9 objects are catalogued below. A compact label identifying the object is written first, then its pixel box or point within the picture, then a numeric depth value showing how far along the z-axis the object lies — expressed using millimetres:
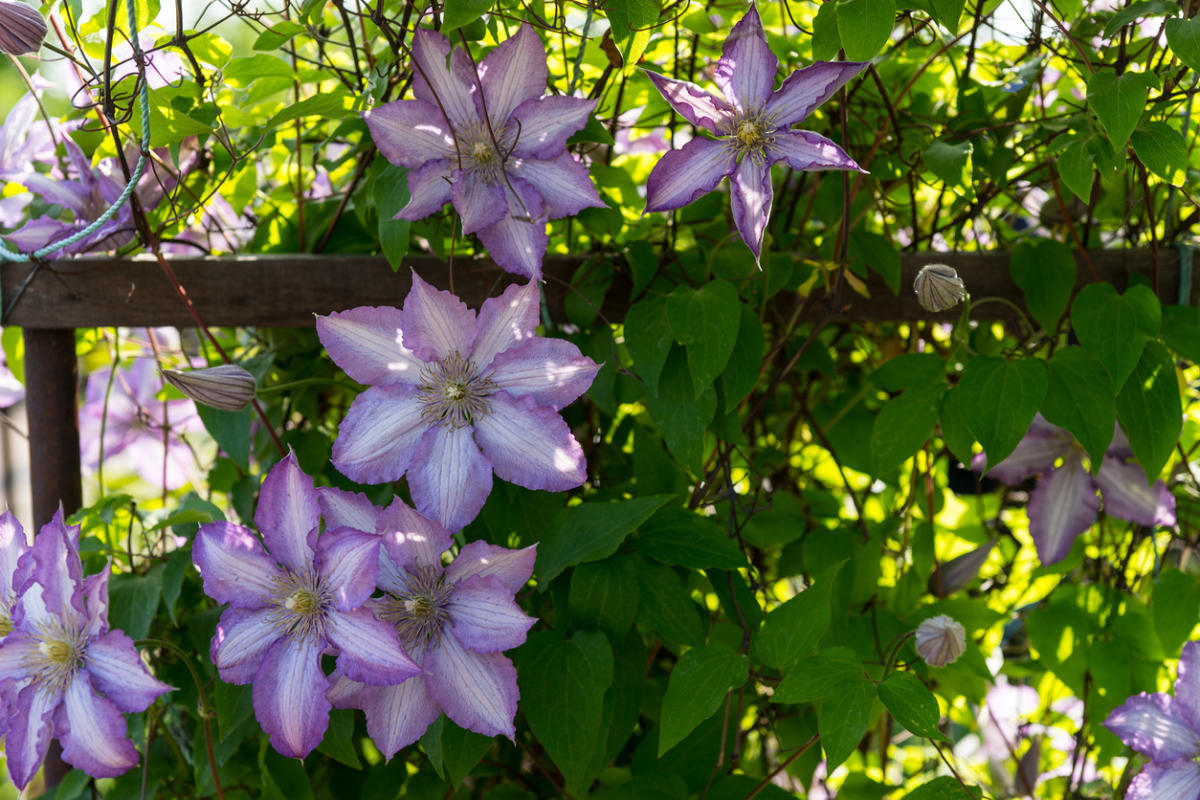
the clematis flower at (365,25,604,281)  747
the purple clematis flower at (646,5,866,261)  694
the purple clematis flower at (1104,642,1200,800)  832
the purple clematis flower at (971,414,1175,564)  951
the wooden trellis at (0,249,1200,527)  883
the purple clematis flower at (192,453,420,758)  662
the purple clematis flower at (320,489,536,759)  697
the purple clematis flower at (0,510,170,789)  701
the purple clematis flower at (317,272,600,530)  719
